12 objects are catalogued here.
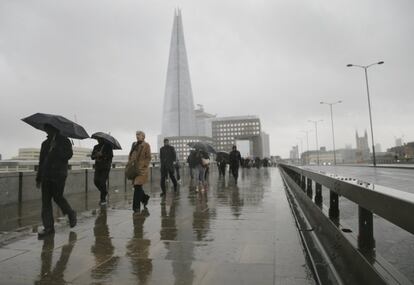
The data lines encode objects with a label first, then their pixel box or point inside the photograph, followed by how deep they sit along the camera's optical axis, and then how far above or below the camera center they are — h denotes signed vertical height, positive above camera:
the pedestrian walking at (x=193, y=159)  14.32 +0.48
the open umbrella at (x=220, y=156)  26.66 +1.04
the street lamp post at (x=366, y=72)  49.65 +11.88
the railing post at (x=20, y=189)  10.88 -0.31
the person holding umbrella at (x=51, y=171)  6.30 +0.09
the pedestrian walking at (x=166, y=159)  12.48 +0.44
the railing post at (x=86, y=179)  14.18 -0.13
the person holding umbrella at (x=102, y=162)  10.17 +0.33
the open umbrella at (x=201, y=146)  14.41 +0.96
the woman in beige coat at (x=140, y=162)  8.63 +0.26
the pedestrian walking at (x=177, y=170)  19.59 +0.15
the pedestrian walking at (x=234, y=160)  20.58 +0.58
